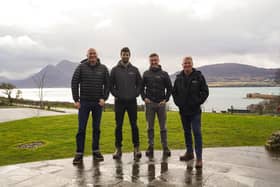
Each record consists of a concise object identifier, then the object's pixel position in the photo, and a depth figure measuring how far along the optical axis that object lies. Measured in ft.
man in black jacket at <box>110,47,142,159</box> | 19.43
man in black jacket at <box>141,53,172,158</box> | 19.90
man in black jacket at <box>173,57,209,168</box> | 17.71
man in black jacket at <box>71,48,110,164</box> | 18.66
